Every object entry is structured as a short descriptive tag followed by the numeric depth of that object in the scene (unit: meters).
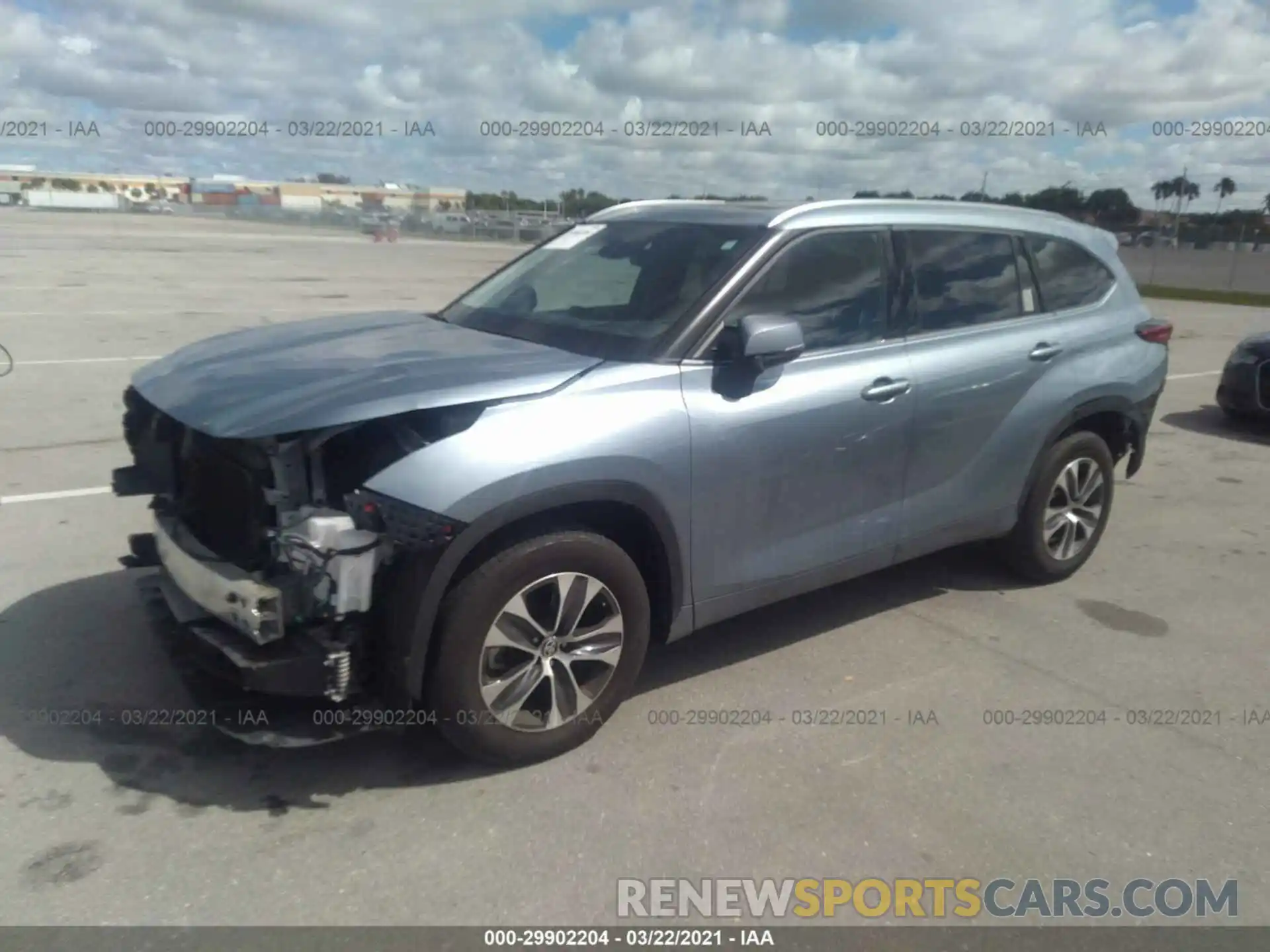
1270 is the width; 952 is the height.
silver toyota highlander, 3.07
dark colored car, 9.23
